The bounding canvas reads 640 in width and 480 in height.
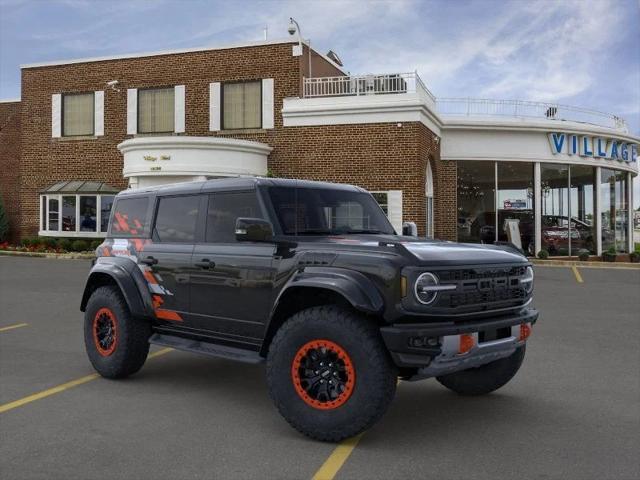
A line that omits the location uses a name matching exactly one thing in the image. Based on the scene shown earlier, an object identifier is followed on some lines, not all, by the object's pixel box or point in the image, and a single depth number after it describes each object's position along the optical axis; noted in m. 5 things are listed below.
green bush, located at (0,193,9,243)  27.48
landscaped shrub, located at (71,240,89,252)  24.26
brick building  21.20
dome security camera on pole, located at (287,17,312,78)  22.80
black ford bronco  4.29
